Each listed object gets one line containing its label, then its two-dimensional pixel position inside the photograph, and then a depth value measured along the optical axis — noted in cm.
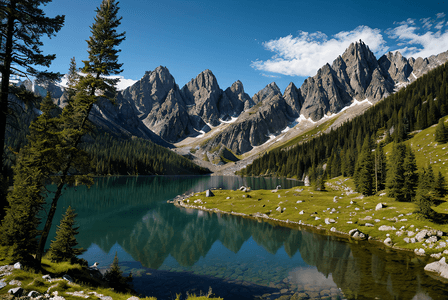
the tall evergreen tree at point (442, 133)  7456
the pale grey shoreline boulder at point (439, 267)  2311
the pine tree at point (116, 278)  1975
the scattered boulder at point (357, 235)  3638
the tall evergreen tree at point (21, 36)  1501
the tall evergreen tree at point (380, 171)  5839
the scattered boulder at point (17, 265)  1397
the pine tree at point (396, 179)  4519
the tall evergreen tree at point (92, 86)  1848
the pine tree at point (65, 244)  2017
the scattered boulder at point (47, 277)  1389
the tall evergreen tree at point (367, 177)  5478
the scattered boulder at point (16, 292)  1077
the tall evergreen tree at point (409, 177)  4391
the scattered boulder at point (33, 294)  1092
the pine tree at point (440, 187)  4185
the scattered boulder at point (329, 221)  4347
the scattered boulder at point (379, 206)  4225
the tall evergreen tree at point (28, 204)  1578
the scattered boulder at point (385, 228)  3548
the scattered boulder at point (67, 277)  1572
